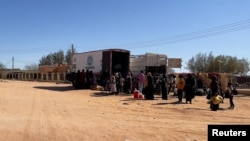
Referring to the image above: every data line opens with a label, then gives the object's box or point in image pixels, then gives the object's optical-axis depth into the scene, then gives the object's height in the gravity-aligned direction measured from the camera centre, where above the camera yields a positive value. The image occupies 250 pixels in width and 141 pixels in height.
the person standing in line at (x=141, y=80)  17.95 -0.25
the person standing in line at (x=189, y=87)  15.09 -0.61
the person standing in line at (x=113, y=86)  19.29 -0.71
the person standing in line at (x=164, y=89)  16.64 -0.78
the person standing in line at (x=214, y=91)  12.63 -0.72
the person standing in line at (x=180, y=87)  15.37 -0.60
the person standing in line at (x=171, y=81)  20.34 -0.35
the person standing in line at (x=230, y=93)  13.59 -0.81
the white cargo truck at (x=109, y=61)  22.15 +1.29
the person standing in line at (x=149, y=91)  16.45 -0.90
